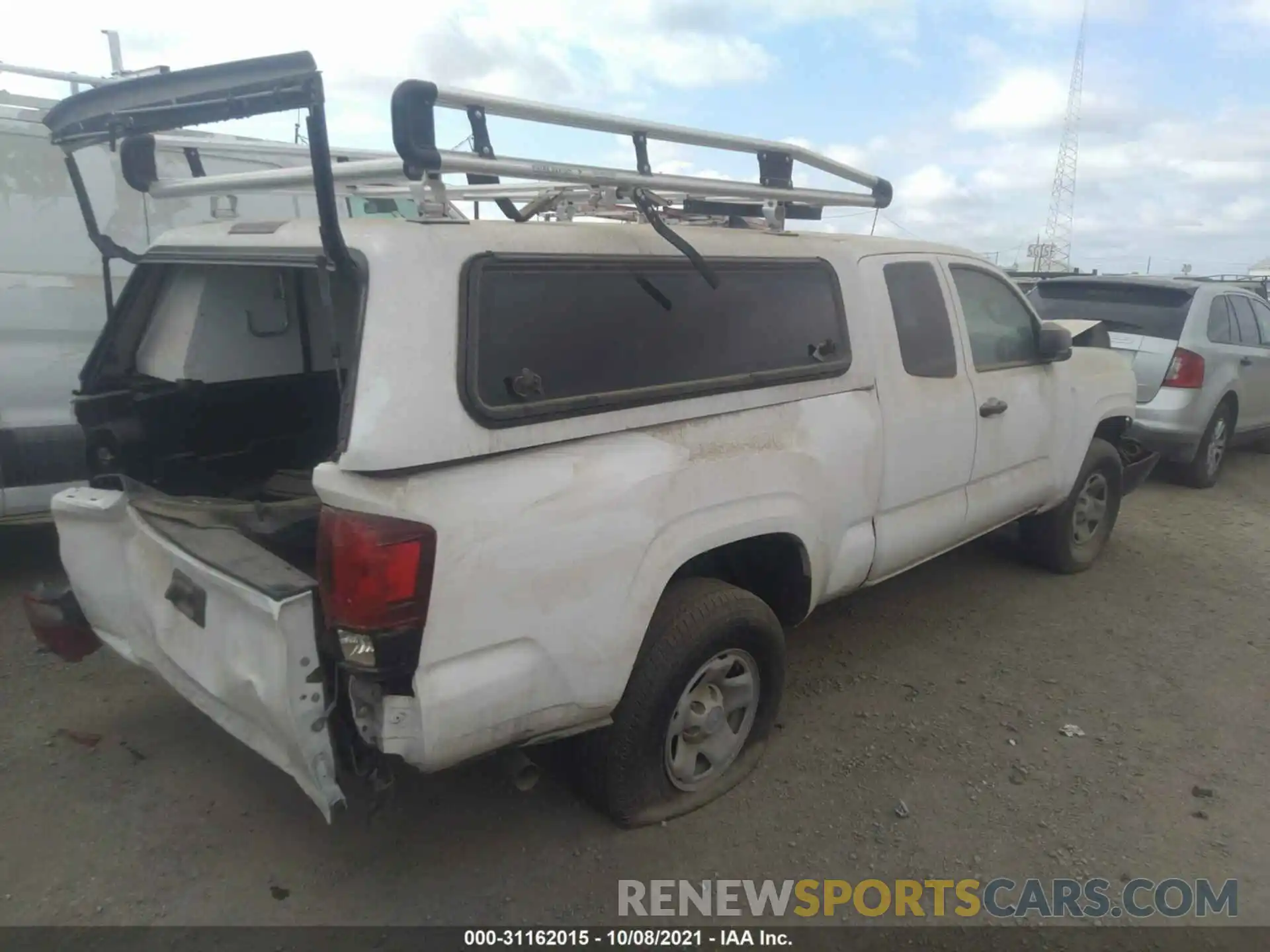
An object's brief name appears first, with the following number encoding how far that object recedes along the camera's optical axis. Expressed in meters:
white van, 4.45
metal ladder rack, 2.19
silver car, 6.95
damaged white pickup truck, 2.21
